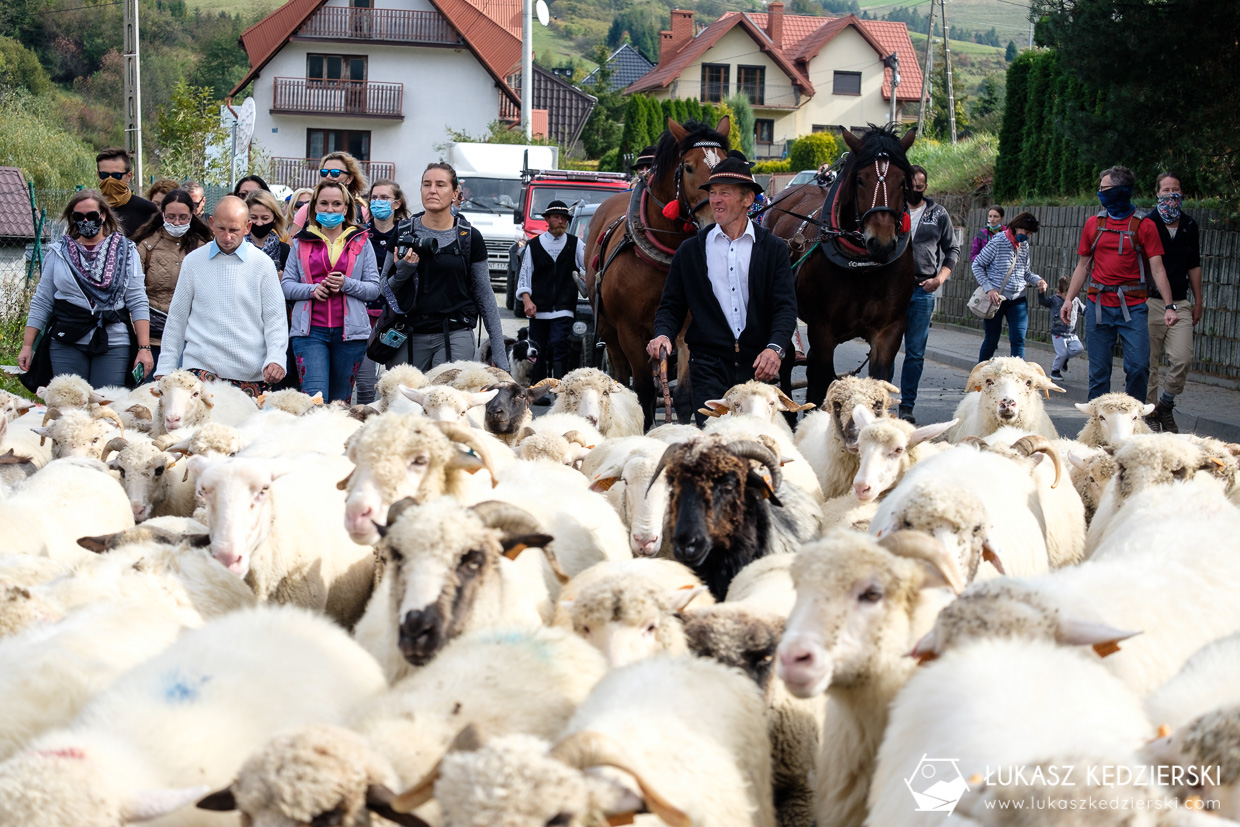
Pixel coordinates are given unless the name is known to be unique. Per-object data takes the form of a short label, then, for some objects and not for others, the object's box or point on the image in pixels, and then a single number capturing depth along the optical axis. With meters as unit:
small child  27.77
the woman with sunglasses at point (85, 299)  15.27
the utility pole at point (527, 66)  63.03
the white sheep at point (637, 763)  4.61
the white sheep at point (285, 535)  8.75
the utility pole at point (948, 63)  82.81
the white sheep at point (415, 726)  4.89
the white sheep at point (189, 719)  4.96
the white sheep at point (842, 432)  13.08
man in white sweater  14.03
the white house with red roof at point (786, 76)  138.25
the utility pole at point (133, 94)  41.69
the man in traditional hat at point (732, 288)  13.44
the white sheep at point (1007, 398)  14.13
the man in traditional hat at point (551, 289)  23.25
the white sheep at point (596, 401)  15.35
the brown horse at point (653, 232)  17.08
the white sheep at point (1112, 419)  13.53
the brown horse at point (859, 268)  16.91
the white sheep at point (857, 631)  6.31
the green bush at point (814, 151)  92.62
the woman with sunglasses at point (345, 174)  17.03
